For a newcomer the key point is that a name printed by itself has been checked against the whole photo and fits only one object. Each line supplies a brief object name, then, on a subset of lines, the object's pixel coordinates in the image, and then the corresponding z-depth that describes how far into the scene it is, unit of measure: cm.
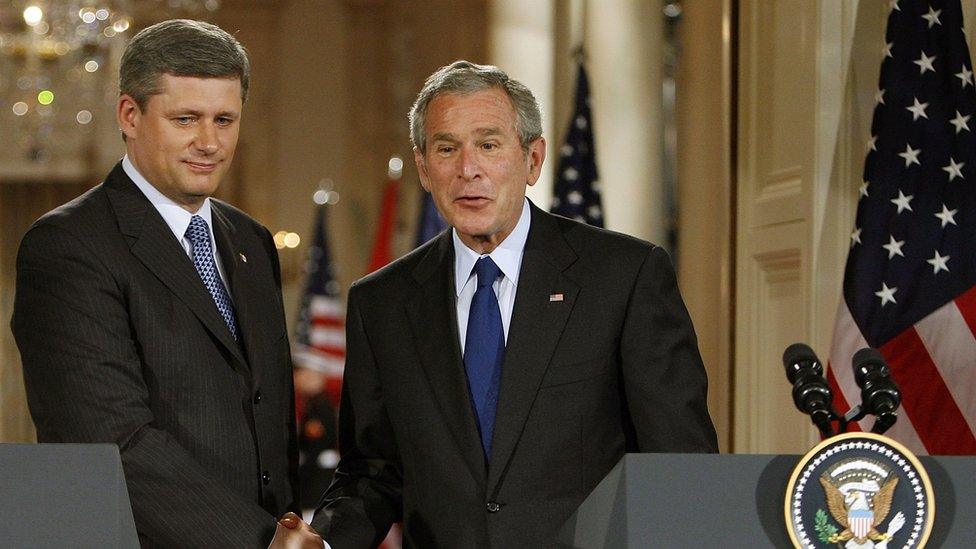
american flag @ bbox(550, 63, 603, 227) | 1292
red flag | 2386
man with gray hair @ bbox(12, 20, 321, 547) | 471
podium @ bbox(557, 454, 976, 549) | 353
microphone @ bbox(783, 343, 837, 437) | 389
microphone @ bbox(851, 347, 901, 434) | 391
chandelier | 1823
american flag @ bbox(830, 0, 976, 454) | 673
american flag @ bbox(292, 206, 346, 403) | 2375
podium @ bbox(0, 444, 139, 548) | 364
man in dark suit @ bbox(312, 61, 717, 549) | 492
